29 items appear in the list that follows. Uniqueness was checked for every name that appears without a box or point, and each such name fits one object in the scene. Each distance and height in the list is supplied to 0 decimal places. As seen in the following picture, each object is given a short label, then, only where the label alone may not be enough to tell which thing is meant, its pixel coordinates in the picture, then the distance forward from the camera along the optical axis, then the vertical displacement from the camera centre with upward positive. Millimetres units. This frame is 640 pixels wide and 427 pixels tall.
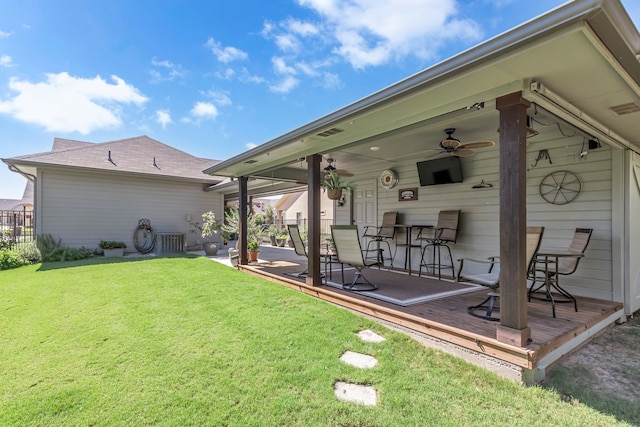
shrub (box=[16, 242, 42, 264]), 8461 -1029
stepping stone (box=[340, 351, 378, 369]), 2745 -1337
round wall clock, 6832 +817
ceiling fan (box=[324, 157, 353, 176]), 6389 +976
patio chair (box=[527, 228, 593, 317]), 3594 -586
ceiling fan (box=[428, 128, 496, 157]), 4395 +996
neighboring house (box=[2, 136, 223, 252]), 9234 +806
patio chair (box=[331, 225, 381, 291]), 4488 -523
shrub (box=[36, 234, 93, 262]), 8741 -1055
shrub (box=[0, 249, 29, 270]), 7656 -1144
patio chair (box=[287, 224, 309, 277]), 5852 -514
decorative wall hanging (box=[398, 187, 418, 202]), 6487 +443
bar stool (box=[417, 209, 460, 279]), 5605 -397
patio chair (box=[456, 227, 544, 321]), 3053 -706
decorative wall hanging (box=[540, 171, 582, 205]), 4367 +400
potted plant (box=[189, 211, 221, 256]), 10011 -528
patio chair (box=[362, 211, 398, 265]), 6637 -410
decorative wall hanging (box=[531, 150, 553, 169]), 4598 +884
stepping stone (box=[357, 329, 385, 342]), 3283 -1325
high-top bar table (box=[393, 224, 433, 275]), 6190 -580
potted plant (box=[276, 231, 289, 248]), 12531 -1042
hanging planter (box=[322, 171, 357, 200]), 5895 +569
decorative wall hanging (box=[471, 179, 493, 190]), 5320 +515
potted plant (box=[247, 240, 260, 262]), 8034 -926
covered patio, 2236 +822
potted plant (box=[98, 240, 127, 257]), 9727 -1053
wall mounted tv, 5633 +837
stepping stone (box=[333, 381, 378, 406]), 2248 -1350
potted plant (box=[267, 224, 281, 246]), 11645 -619
